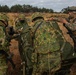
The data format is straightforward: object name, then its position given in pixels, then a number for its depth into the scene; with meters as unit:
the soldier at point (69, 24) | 3.07
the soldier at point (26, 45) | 3.22
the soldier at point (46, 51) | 2.85
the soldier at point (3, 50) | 2.94
